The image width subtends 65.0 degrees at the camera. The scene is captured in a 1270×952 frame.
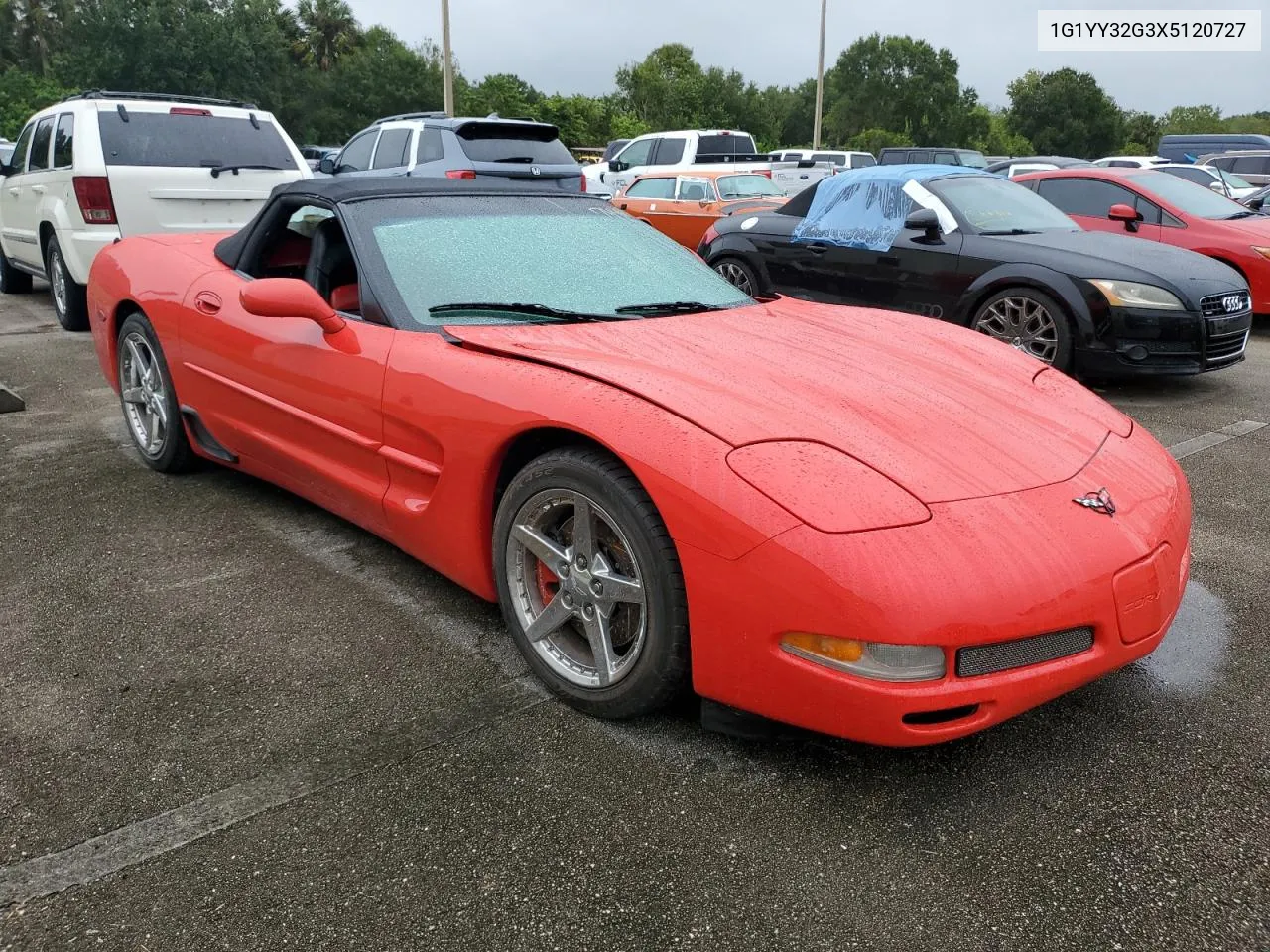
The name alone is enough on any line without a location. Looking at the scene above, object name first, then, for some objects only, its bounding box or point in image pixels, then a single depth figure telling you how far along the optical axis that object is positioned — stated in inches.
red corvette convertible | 79.0
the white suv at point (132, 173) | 283.6
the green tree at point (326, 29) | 2628.0
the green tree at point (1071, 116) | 2342.5
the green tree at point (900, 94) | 2778.1
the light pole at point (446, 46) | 927.7
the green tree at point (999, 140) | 2319.8
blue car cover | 274.4
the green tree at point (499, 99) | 1628.9
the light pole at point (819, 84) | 1384.1
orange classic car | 484.1
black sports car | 236.2
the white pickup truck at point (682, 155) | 626.2
